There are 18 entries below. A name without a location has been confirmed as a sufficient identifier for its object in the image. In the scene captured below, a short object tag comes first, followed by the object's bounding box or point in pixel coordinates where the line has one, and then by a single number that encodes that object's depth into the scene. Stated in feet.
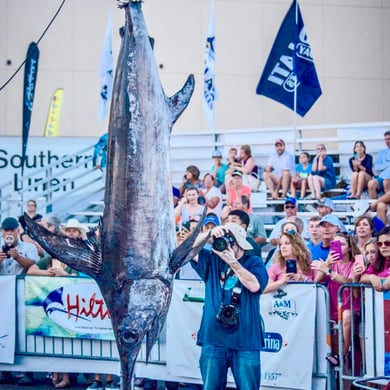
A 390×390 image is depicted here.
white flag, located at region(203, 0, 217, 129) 51.98
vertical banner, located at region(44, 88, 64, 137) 67.51
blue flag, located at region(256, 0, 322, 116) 48.24
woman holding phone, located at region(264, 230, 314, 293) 28.01
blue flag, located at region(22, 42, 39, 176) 50.47
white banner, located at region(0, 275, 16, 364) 32.63
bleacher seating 45.83
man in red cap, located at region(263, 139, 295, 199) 45.91
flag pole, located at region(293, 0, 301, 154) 48.01
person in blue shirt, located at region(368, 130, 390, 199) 40.99
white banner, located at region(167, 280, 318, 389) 27.58
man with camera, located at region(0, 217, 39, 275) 34.26
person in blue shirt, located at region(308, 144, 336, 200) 44.42
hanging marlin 18.71
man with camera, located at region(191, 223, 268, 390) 24.53
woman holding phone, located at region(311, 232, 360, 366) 26.63
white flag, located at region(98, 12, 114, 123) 53.52
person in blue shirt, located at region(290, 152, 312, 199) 45.32
